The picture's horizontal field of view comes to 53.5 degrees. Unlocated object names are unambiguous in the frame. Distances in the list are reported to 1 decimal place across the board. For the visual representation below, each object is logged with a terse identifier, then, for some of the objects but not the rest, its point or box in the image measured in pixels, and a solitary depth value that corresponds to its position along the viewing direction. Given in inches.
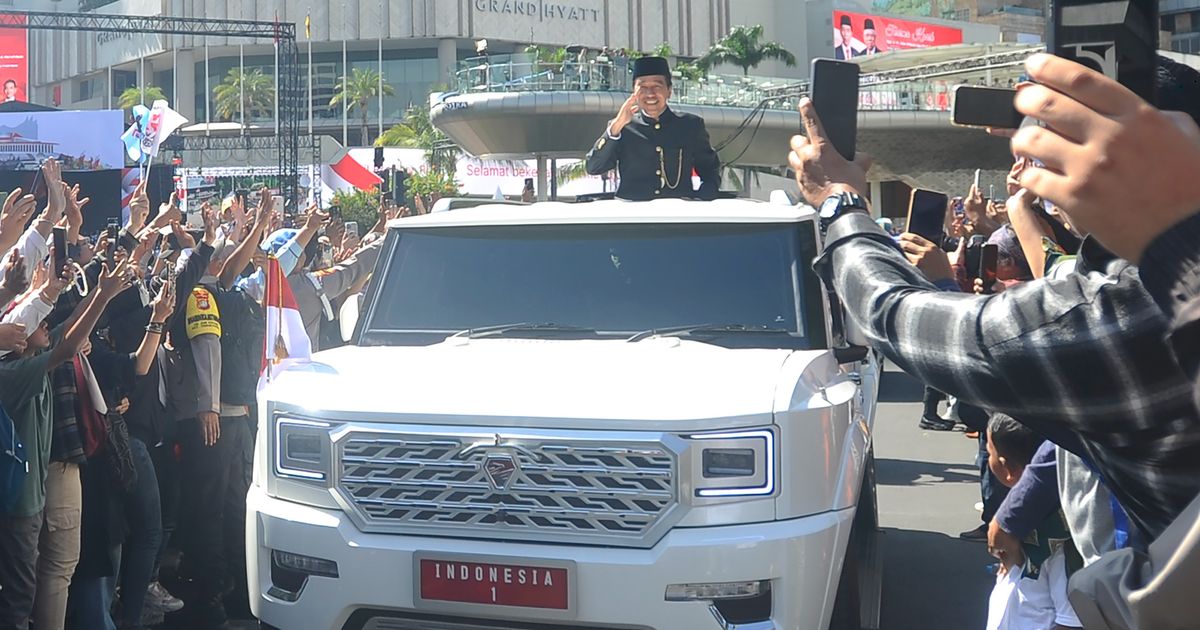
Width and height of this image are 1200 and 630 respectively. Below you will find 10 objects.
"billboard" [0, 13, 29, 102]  3368.6
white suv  156.3
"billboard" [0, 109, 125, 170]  1123.9
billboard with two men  3806.6
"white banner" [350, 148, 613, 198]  2253.9
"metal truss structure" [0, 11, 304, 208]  1433.3
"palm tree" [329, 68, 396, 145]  3248.0
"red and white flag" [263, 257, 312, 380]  209.9
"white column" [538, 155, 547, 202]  1689.2
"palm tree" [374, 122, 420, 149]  2608.3
